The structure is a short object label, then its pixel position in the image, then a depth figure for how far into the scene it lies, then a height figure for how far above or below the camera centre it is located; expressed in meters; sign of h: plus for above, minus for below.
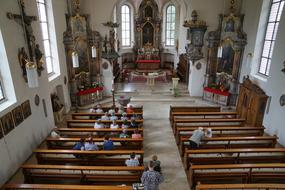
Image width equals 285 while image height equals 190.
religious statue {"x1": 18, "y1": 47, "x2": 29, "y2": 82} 7.07 -0.83
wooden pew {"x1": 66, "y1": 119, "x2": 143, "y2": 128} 8.99 -3.69
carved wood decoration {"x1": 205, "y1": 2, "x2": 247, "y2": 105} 12.12 -0.67
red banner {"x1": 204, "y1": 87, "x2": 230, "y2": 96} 12.87 -3.31
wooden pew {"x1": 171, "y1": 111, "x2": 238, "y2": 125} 9.99 -3.57
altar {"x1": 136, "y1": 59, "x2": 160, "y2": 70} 20.08 -2.68
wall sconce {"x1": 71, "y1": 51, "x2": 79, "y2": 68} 9.91 -1.13
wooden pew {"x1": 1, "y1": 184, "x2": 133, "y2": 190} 5.04 -3.50
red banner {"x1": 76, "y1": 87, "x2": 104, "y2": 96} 12.71 -3.35
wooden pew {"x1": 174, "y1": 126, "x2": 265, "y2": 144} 8.41 -3.77
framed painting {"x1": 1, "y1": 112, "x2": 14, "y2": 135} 6.21 -2.57
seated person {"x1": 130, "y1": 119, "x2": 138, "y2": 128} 8.61 -3.48
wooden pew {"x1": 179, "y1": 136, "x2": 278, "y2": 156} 7.50 -3.87
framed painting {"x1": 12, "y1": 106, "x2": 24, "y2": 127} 6.75 -2.56
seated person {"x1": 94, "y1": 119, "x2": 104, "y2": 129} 8.52 -3.49
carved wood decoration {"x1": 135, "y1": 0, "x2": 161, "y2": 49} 20.61 +0.92
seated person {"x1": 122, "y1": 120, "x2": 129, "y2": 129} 8.42 -3.50
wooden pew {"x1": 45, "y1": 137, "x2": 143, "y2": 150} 7.39 -3.77
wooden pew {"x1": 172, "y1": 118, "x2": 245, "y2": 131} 9.21 -3.61
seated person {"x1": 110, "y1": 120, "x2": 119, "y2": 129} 8.44 -3.49
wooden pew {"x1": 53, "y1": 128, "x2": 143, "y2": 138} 8.23 -3.69
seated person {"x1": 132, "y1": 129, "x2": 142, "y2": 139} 7.68 -3.50
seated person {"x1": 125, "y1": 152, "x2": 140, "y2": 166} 6.06 -3.47
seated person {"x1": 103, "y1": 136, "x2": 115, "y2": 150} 6.98 -3.46
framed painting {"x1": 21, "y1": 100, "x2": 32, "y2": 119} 7.32 -2.53
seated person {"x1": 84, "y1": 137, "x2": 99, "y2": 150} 6.86 -3.46
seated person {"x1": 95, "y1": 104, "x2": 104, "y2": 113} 10.31 -3.54
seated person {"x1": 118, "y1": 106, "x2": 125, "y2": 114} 10.06 -3.49
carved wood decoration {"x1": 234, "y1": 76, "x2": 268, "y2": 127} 9.65 -3.09
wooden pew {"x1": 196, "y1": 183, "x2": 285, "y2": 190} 5.05 -3.44
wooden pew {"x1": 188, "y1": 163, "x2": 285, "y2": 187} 5.88 -3.80
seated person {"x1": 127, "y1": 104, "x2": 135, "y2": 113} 10.21 -3.45
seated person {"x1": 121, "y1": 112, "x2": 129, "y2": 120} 9.12 -3.42
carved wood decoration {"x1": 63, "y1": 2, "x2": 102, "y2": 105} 11.98 -0.77
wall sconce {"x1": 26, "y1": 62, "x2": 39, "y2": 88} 5.64 -1.05
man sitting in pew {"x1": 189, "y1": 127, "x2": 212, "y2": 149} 7.22 -3.37
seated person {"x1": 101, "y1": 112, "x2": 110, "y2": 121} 9.32 -3.52
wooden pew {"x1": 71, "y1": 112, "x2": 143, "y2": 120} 9.84 -3.59
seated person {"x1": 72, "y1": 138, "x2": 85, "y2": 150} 6.97 -3.50
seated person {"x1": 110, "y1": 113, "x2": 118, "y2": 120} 9.21 -3.45
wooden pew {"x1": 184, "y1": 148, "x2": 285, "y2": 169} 6.62 -3.80
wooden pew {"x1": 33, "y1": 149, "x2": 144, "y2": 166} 6.56 -3.82
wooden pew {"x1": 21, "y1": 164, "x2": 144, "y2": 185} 5.81 -3.83
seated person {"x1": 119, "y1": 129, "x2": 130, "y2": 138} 7.79 -3.54
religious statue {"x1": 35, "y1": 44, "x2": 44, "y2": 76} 8.20 -0.91
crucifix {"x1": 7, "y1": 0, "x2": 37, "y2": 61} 7.02 +0.31
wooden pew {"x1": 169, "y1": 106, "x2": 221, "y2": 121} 10.79 -3.61
